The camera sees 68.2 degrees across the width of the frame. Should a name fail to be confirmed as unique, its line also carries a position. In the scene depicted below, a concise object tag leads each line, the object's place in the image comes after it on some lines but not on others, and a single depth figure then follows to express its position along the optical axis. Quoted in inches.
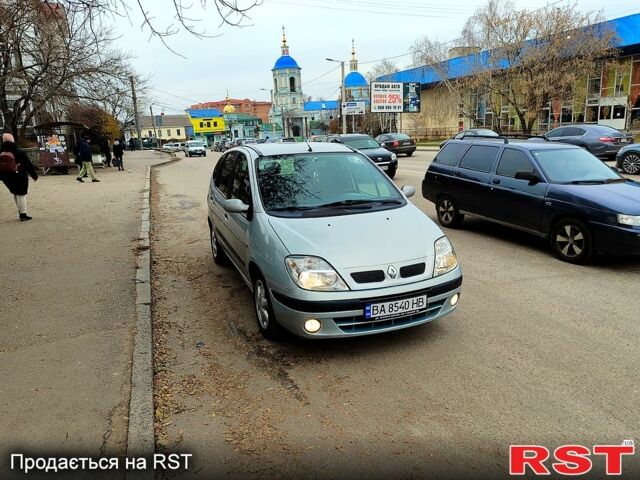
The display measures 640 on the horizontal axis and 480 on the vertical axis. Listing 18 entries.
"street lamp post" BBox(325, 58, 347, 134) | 1788.9
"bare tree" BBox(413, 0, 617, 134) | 1272.1
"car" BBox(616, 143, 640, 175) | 571.9
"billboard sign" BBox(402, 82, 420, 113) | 1931.6
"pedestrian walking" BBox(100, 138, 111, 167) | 1091.9
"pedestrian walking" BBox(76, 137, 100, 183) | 754.8
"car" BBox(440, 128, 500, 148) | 805.4
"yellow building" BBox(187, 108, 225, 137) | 4886.8
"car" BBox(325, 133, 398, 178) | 629.9
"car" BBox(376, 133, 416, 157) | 1105.4
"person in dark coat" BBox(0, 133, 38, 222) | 384.1
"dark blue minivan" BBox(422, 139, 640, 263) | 236.4
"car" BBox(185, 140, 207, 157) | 1830.7
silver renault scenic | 147.6
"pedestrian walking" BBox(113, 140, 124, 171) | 987.9
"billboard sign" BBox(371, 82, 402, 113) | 1834.4
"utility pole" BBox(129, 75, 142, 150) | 1166.6
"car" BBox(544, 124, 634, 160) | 709.9
